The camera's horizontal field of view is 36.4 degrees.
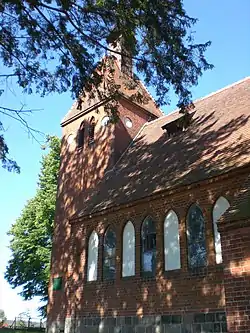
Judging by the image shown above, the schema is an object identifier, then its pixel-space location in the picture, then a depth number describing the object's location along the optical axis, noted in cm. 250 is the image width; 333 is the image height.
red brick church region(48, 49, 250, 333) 952
